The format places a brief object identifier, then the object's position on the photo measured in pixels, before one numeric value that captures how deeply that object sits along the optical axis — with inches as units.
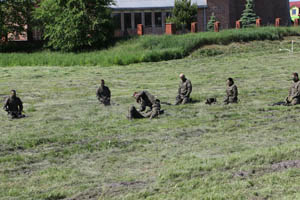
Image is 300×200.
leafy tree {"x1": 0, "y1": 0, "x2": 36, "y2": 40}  1865.0
